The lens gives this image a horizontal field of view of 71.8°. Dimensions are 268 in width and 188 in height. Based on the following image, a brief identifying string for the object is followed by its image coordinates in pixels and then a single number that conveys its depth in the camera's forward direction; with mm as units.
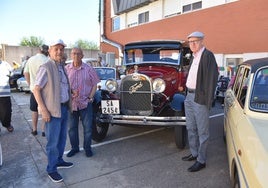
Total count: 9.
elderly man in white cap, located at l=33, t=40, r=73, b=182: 2334
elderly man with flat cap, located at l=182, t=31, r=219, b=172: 2578
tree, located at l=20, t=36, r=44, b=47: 38131
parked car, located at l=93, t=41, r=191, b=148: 3265
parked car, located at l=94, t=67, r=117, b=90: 6146
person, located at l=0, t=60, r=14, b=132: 3869
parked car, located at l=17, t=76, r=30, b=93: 8640
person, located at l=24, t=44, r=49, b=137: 3554
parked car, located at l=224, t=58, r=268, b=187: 1467
